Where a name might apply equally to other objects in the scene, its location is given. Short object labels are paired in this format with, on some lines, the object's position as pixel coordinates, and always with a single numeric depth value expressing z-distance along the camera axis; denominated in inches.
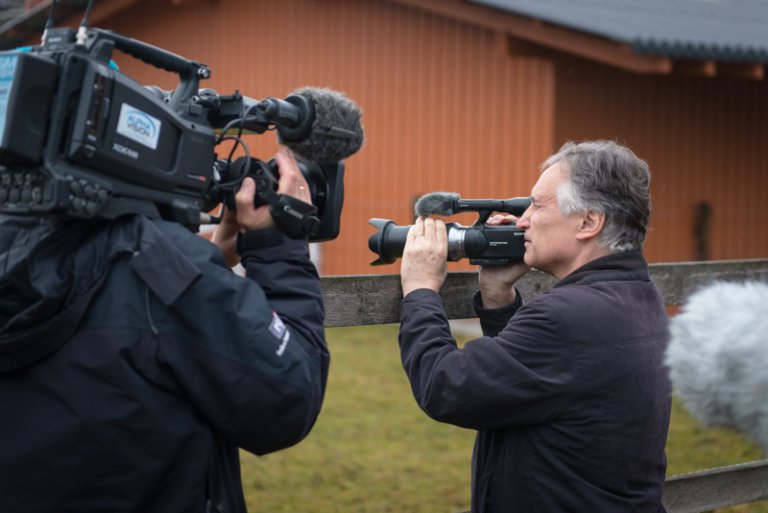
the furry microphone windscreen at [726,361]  85.7
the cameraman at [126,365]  66.1
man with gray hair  84.4
